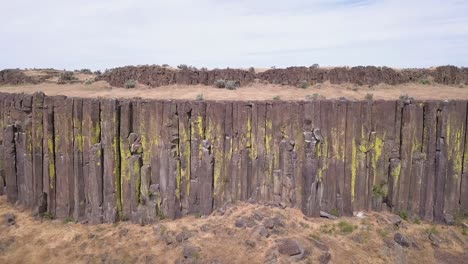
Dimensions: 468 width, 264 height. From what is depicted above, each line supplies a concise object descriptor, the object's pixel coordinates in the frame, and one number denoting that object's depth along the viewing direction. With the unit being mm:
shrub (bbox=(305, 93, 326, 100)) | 22709
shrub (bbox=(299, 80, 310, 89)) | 28898
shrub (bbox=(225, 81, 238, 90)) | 27359
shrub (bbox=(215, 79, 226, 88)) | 28000
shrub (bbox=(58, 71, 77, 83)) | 34678
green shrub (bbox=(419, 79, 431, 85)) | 31984
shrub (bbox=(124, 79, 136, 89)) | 28750
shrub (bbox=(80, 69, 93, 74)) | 43019
